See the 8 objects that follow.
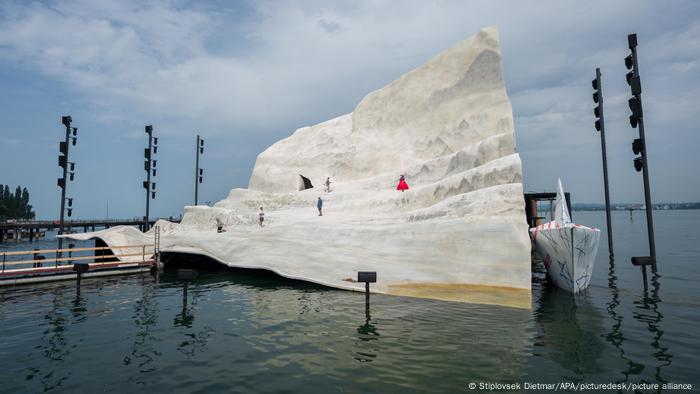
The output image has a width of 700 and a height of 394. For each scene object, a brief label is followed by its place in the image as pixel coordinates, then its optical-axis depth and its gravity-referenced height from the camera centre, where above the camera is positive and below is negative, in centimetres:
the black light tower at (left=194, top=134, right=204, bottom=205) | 4547 +625
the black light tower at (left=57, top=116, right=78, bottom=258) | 3131 +538
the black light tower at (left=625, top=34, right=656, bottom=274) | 1912 +489
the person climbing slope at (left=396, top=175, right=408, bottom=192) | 3052 +313
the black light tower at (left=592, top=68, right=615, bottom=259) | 2855 +788
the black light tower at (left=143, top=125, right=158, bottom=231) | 3800 +647
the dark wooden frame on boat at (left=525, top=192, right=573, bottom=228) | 3736 +206
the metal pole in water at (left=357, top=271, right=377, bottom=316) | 1502 -210
